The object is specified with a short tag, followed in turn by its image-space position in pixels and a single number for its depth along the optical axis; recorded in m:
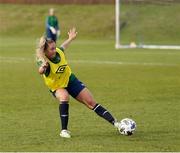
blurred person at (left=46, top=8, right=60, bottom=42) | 41.19
